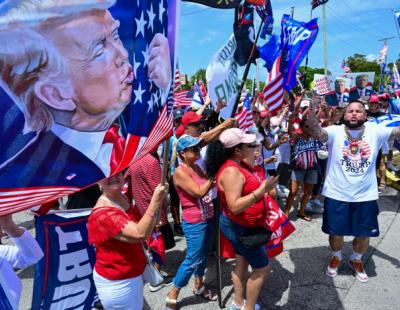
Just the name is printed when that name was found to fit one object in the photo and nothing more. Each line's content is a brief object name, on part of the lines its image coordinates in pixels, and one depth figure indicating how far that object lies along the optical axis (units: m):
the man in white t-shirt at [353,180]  3.74
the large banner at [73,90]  1.06
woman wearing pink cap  2.72
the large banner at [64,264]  2.46
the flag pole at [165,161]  1.66
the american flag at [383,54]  14.43
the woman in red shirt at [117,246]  2.06
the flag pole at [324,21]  22.09
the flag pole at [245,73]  3.00
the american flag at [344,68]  14.54
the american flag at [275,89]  3.95
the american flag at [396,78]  8.32
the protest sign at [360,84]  8.79
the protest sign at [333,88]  7.60
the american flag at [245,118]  4.29
